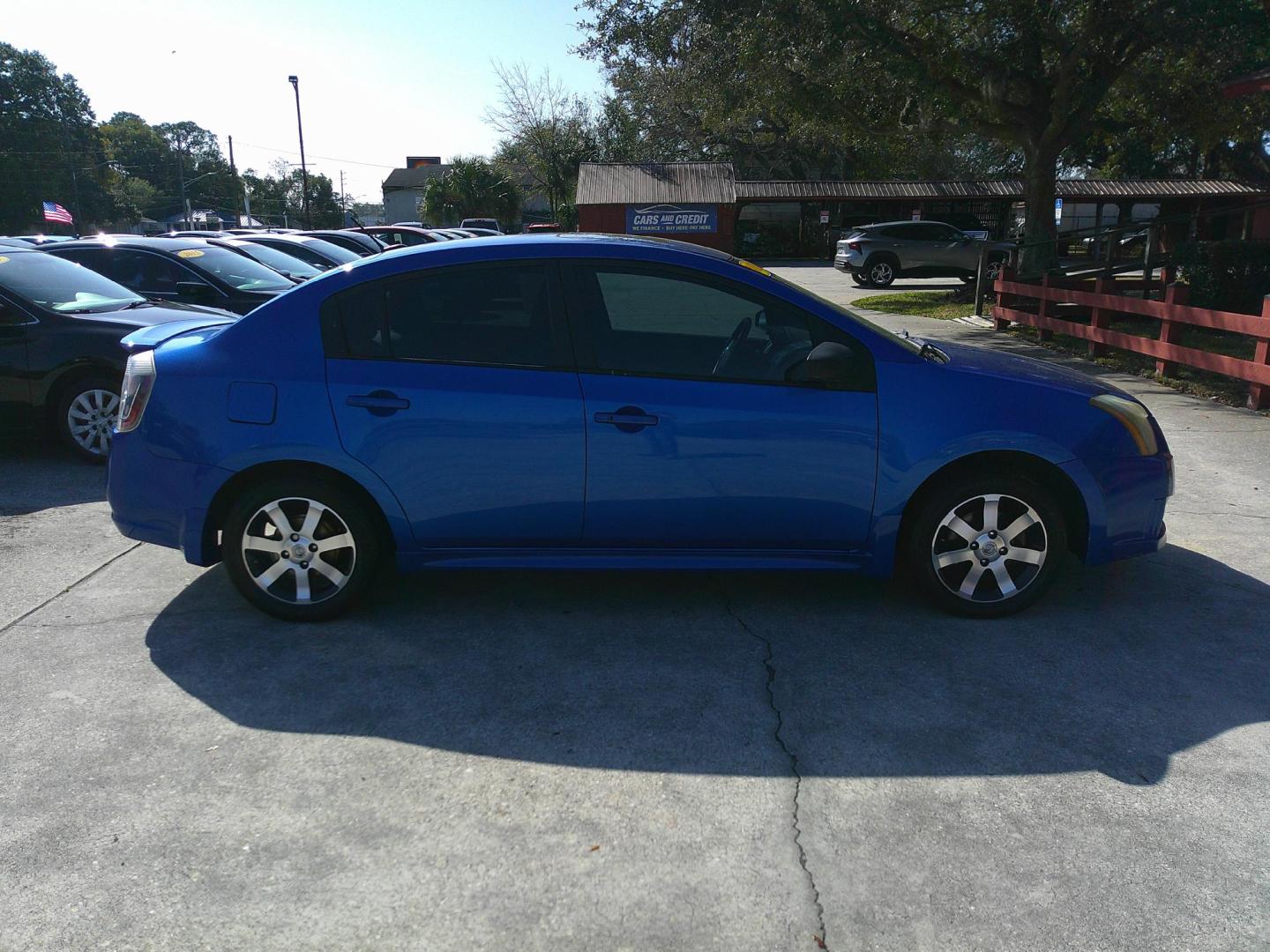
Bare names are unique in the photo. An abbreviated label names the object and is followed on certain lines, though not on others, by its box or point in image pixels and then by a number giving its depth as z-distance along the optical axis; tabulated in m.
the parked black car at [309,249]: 15.73
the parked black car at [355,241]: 19.42
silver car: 26.19
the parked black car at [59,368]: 7.66
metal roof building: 40.12
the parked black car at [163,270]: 10.02
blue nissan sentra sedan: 4.43
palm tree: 56.31
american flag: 37.12
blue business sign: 29.42
